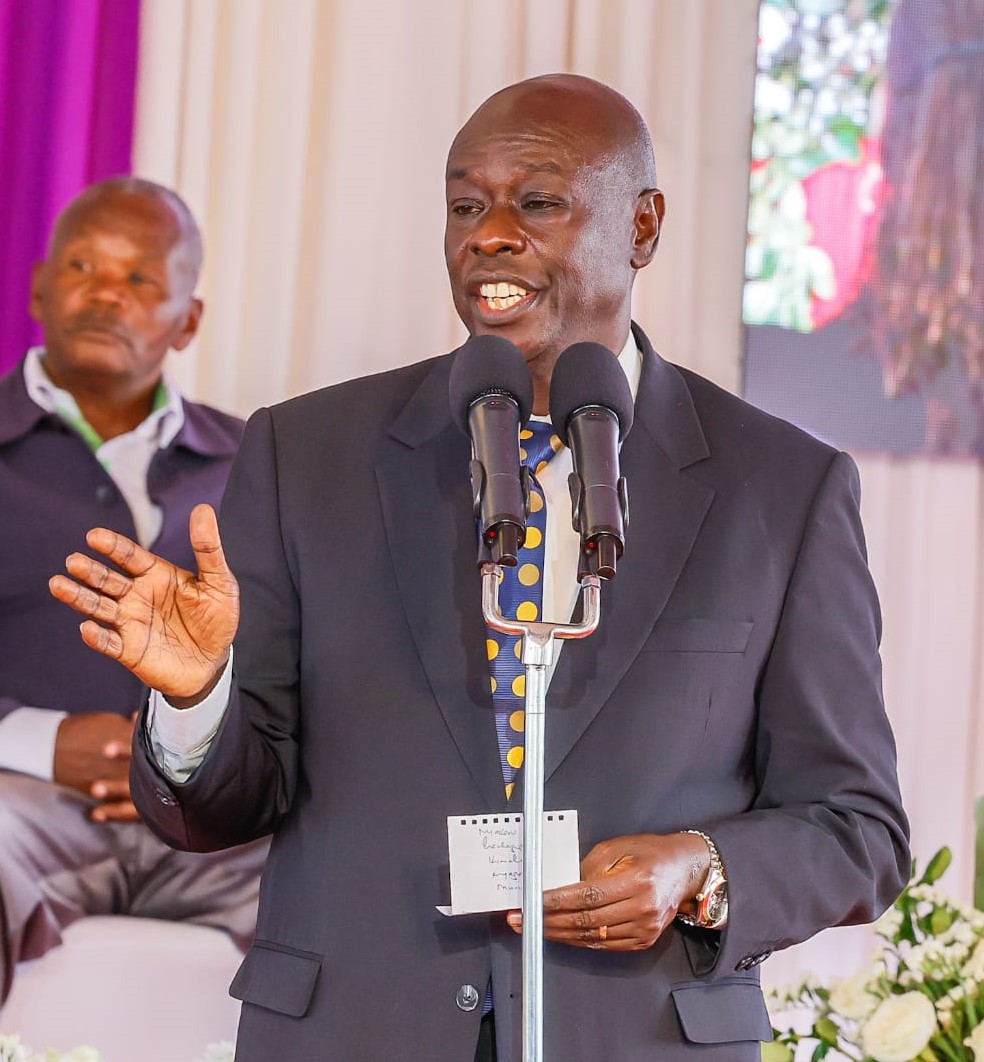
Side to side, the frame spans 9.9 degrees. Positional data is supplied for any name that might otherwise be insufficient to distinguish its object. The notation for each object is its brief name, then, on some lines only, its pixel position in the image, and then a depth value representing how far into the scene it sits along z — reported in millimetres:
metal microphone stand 4154
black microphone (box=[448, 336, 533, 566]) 4207
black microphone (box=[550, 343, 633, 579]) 4220
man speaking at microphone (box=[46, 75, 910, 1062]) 4409
